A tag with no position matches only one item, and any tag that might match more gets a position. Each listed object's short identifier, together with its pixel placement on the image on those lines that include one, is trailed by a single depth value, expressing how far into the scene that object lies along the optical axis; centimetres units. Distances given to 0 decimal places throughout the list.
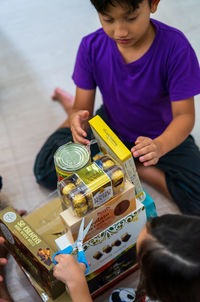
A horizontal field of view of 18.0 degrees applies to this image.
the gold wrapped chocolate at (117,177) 128
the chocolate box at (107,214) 129
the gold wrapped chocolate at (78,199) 125
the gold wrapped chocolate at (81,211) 127
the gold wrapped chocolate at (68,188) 126
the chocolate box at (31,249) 138
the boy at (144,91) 141
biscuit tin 133
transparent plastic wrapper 126
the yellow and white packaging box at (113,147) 133
